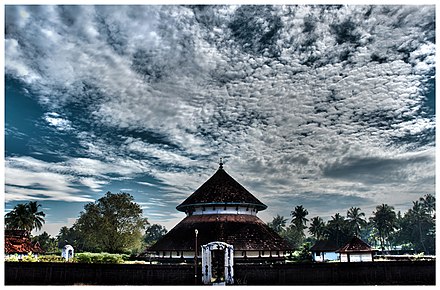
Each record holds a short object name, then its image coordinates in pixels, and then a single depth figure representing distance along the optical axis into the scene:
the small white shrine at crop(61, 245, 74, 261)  26.39
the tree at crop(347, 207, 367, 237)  66.44
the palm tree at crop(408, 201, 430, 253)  60.25
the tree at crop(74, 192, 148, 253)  33.97
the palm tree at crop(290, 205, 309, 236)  66.88
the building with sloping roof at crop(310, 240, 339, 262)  39.62
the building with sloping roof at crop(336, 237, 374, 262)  25.19
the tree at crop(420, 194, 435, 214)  64.94
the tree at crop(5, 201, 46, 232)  48.51
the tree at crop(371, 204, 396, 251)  62.81
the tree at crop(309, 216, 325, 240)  63.84
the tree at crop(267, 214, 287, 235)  73.58
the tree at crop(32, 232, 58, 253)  53.09
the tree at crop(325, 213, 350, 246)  56.50
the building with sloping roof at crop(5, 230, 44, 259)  25.62
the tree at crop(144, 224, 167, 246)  65.44
